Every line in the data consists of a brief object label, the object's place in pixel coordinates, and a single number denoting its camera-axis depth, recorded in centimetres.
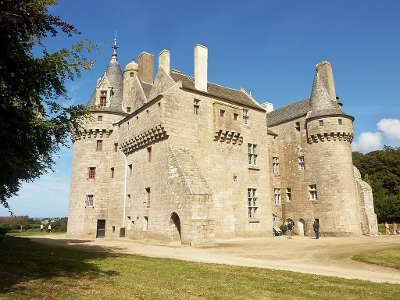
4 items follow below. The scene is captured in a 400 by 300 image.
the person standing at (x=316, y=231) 2734
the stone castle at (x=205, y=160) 2478
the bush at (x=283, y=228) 3345
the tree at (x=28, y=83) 926
